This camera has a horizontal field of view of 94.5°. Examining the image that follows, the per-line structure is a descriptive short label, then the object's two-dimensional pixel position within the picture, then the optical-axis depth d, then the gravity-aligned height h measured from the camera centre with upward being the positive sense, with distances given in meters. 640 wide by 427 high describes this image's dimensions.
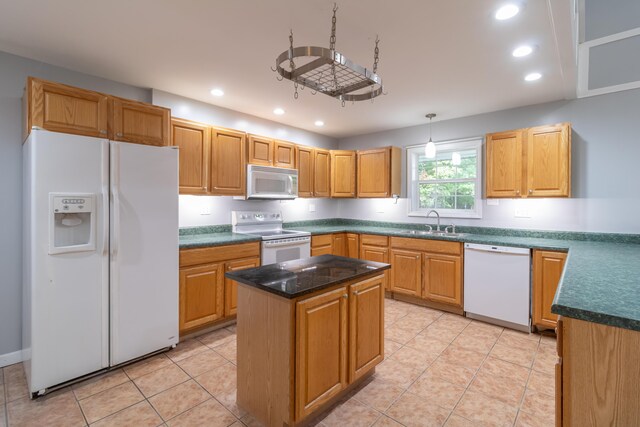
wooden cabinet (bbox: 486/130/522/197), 3.37 +0.56
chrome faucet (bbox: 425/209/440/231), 4.20 -0.02
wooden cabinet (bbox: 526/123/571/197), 3.08 +0.55
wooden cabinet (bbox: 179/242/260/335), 2.85 -0.75
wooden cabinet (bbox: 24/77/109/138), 2.13 +0.77
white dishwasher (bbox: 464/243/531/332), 3.07 -0.80
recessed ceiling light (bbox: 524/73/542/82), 2.70 +1.26
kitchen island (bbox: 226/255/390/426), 1.59 -0.74
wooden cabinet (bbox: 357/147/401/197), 4.57 +0.62
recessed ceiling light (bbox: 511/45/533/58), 2.24 +1.25
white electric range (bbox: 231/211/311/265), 3.52 -0.30
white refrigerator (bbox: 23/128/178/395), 2.03 -0.34
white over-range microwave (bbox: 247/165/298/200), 3.70 +0.37
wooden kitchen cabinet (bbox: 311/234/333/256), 4.16 -0.48
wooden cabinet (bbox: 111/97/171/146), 2.52 +0.78
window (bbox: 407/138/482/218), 4.07 +0.47
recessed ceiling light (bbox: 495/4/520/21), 1.79 +1.24
